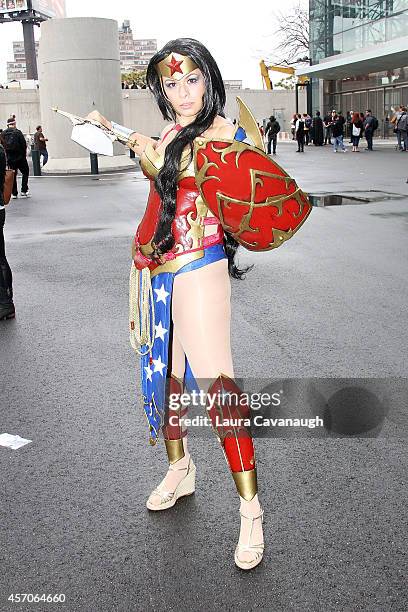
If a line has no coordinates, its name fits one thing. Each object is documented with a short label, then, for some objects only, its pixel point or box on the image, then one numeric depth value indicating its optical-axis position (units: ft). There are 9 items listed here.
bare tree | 174.50
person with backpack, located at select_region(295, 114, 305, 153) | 94.60
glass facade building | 96.07
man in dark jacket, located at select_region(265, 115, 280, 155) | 89.20
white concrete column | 72.74
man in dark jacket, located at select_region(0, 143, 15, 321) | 19.07
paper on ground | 11.64
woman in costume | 7.50
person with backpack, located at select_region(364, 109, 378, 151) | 91.09
